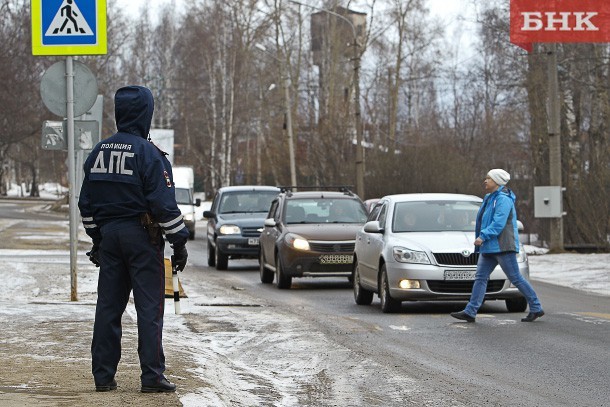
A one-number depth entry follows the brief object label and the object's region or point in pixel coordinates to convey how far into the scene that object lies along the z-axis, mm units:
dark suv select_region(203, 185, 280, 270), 27469
